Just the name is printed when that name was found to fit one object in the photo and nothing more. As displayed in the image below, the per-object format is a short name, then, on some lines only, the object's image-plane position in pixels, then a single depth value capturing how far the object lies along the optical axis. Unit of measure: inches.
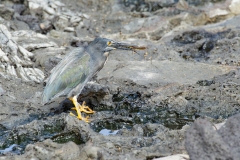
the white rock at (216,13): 981.8
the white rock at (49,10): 1000.2
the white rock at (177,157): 381.7
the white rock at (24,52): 741.0
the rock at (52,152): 402.3
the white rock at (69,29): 955.3
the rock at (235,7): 985.0
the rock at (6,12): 929.5
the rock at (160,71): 652.1
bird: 543.5
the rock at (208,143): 341.4
